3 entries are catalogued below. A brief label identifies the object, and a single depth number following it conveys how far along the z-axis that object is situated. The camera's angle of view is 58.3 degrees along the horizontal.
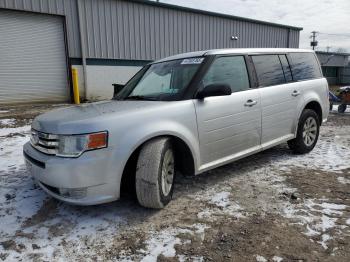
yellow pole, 13.20
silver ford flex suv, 2.86
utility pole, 53.97
